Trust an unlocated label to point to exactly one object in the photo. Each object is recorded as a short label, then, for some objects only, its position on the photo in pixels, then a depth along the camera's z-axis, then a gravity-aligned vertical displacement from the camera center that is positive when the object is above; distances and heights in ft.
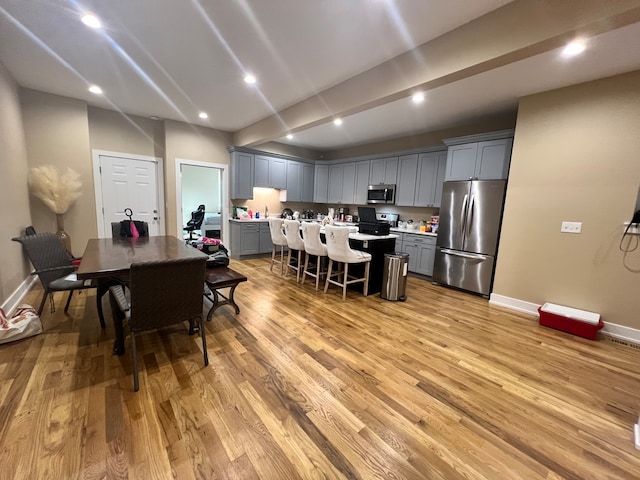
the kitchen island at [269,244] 12.59 -2.08
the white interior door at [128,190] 15.29 +0.64
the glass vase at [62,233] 12.96 -1.80
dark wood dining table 6.14 -1.62
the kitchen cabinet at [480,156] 12.34 +3.08
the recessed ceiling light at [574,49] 7.26 +4.96
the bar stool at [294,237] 13.32 -1.50
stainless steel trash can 11.67 -2.81
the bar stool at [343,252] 11.12 -1.82
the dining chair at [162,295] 5.60 -2.12
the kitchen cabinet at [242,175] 18.63 +2.25
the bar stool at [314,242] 12.24 -1.56
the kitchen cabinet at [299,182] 21.65 +2.28
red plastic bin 9.09 -3.48
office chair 23.62 -1.61
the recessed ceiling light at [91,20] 7.19 +4.98
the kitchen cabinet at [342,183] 20.78 +2.31
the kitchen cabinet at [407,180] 17.08 +2.28
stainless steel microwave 18.25 +1.36
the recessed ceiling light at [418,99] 11.35 +5.14
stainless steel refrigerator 12.24 -0.79
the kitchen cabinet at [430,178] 15.81 +2.29
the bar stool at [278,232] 14.57 -1.40
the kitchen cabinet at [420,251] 15.37 -2.18
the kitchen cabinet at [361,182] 19.70 +2.29
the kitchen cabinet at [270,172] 19.74 +2.74
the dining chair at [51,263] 8.13 -2.24
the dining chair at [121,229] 11.82 -1.33
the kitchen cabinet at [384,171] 18.08 +2.97
